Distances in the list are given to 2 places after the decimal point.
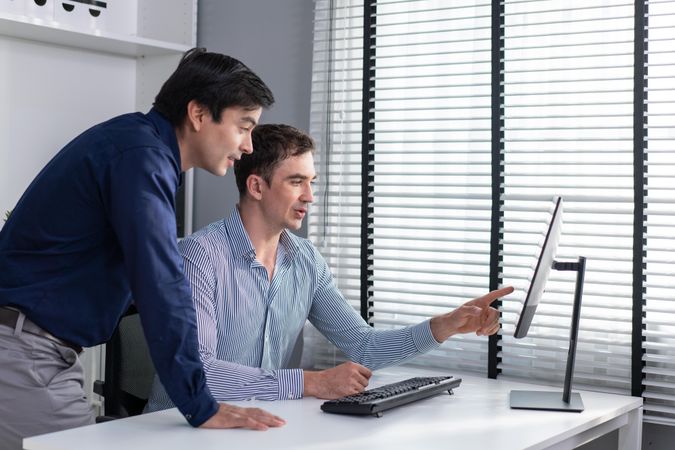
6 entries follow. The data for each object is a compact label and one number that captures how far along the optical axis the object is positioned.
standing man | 1.82
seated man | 2.39
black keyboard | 2.09
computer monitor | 2.19
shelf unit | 3.50
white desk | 1.82
